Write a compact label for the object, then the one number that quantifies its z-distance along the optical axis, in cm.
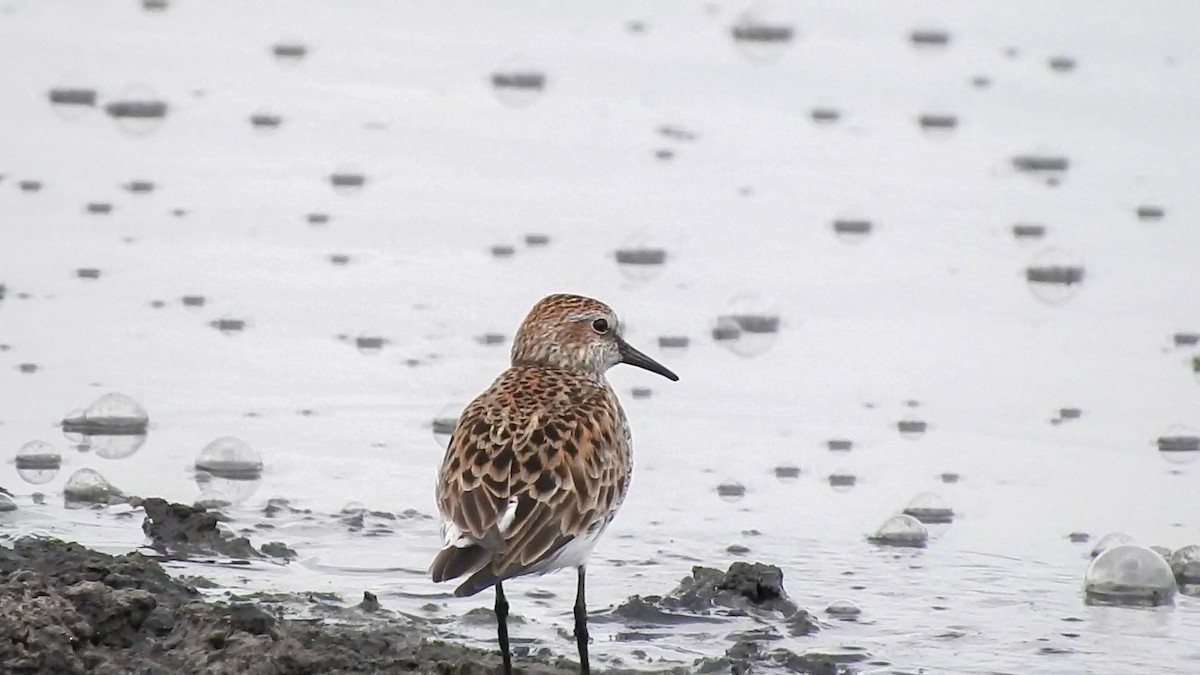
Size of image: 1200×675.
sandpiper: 964
